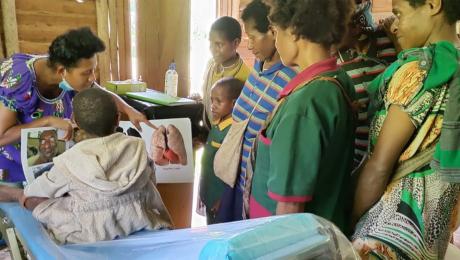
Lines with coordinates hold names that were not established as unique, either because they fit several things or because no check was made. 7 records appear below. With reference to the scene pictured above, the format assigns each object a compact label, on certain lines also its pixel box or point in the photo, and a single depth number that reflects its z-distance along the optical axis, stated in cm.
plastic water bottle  245
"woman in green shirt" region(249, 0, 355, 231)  91
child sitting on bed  111
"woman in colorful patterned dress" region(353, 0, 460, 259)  92
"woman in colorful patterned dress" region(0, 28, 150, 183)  145
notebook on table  185
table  177
